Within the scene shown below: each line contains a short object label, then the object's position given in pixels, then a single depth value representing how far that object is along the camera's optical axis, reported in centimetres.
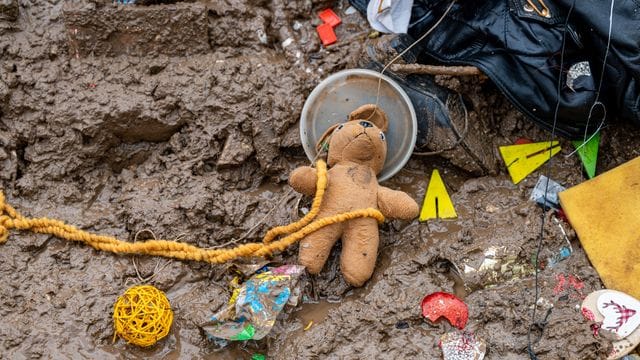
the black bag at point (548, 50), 280
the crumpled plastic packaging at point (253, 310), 270
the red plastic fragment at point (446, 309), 277
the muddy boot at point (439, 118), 312
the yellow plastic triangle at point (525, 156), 317
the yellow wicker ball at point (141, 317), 266
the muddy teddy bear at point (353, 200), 285
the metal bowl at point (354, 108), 310
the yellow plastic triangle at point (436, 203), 310
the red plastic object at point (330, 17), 340
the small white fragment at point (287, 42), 338
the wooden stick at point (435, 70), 301
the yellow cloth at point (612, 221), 285
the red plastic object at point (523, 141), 321
